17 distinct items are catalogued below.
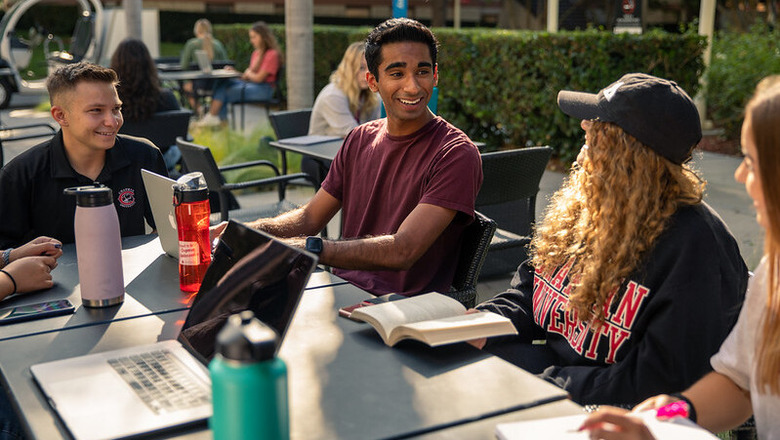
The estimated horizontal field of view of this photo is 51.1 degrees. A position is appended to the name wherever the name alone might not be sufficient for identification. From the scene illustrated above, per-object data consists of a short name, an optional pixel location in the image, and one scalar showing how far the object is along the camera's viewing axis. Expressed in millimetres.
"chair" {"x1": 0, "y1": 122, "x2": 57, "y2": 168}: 11280
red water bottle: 2410
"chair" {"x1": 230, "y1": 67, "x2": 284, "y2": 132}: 11789
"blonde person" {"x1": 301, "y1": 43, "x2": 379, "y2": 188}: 5977
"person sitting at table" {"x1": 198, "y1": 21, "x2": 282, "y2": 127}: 12164
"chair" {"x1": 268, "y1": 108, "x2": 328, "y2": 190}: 5539
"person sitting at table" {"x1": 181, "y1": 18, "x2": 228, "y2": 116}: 13906
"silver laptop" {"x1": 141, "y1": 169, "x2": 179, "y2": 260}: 2629
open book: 1896
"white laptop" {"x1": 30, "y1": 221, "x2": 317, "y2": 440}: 1591
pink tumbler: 2174
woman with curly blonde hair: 1952
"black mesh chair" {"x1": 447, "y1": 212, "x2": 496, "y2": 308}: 2969
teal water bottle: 1119
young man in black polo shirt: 3113
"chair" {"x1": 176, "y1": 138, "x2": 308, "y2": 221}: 4578
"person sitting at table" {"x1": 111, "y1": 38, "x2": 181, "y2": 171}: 6148
